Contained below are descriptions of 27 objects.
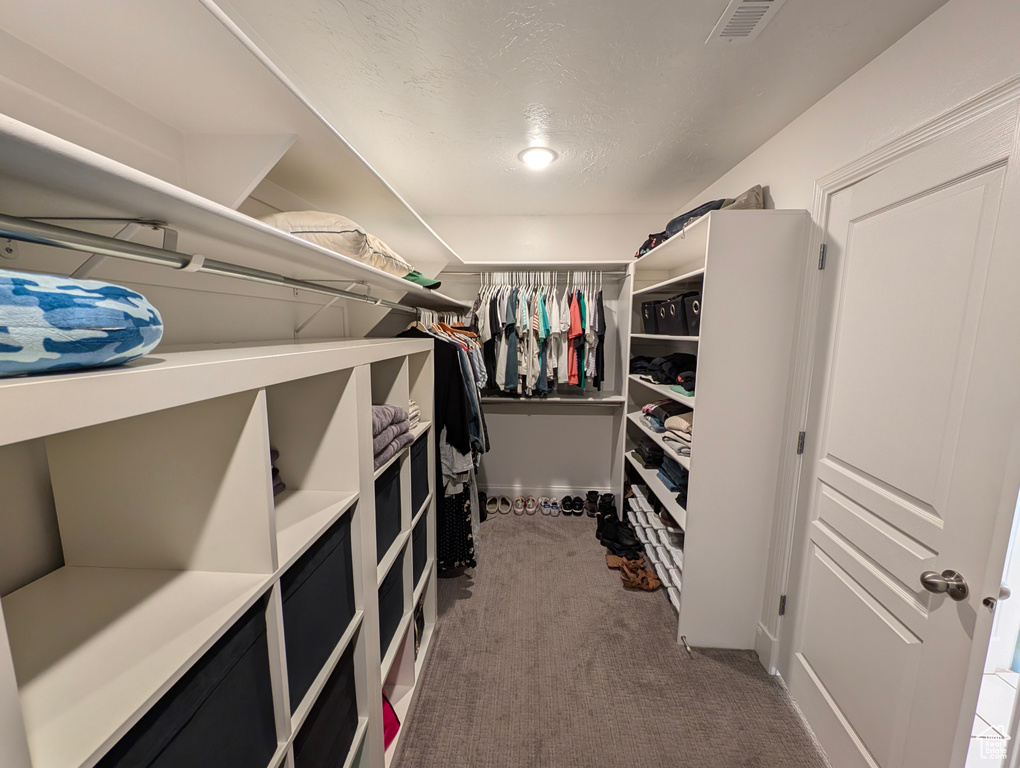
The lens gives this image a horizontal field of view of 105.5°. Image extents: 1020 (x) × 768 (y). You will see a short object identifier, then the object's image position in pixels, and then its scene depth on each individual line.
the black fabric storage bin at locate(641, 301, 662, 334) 2.49
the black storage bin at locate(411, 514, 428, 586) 1.70
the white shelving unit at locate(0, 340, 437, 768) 0.43
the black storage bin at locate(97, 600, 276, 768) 0.52
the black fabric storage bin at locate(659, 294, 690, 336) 2.03
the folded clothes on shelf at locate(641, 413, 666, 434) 2.39
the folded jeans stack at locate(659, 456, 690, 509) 2.05
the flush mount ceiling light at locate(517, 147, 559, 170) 1.94
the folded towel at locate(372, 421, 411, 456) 1.24
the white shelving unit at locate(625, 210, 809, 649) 1.60
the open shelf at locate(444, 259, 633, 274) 2.85
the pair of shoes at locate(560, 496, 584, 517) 3.25
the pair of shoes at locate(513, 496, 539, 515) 3.28
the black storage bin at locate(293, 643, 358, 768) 0.89
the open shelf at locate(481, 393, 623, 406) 3.04
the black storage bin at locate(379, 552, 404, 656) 1.35
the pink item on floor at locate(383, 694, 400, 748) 1.42
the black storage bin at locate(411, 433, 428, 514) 1.65
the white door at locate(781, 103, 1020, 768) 0.94
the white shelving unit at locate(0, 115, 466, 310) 0.40
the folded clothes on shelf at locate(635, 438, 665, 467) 2.62
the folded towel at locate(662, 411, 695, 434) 2.03
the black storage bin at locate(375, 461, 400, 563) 1.29
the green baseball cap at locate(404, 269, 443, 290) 1.69
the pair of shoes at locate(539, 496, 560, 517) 3.26
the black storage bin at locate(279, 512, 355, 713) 0.82
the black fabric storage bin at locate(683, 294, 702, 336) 1.86
